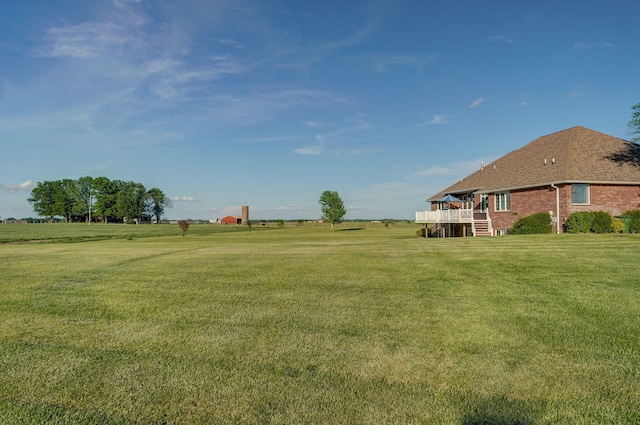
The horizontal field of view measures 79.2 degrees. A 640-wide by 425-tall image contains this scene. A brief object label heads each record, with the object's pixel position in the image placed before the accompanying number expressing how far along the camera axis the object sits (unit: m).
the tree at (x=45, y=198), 119.50
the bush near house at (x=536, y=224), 23.73
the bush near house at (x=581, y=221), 22.50
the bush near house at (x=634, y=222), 22.73
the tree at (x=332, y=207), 67.44
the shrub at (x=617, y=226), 22.39
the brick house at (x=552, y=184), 24.16
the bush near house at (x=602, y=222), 22.33
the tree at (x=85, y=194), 116.69
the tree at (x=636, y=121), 30.06
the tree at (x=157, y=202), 133.88
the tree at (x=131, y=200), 113.19
